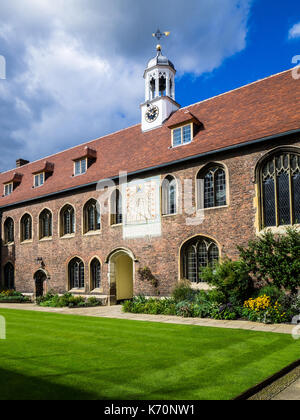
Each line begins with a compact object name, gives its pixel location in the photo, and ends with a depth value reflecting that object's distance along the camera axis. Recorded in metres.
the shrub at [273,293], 12.09
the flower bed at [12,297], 22.25
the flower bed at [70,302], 18.47
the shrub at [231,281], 12.81
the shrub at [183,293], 14.65
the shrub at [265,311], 11.11
